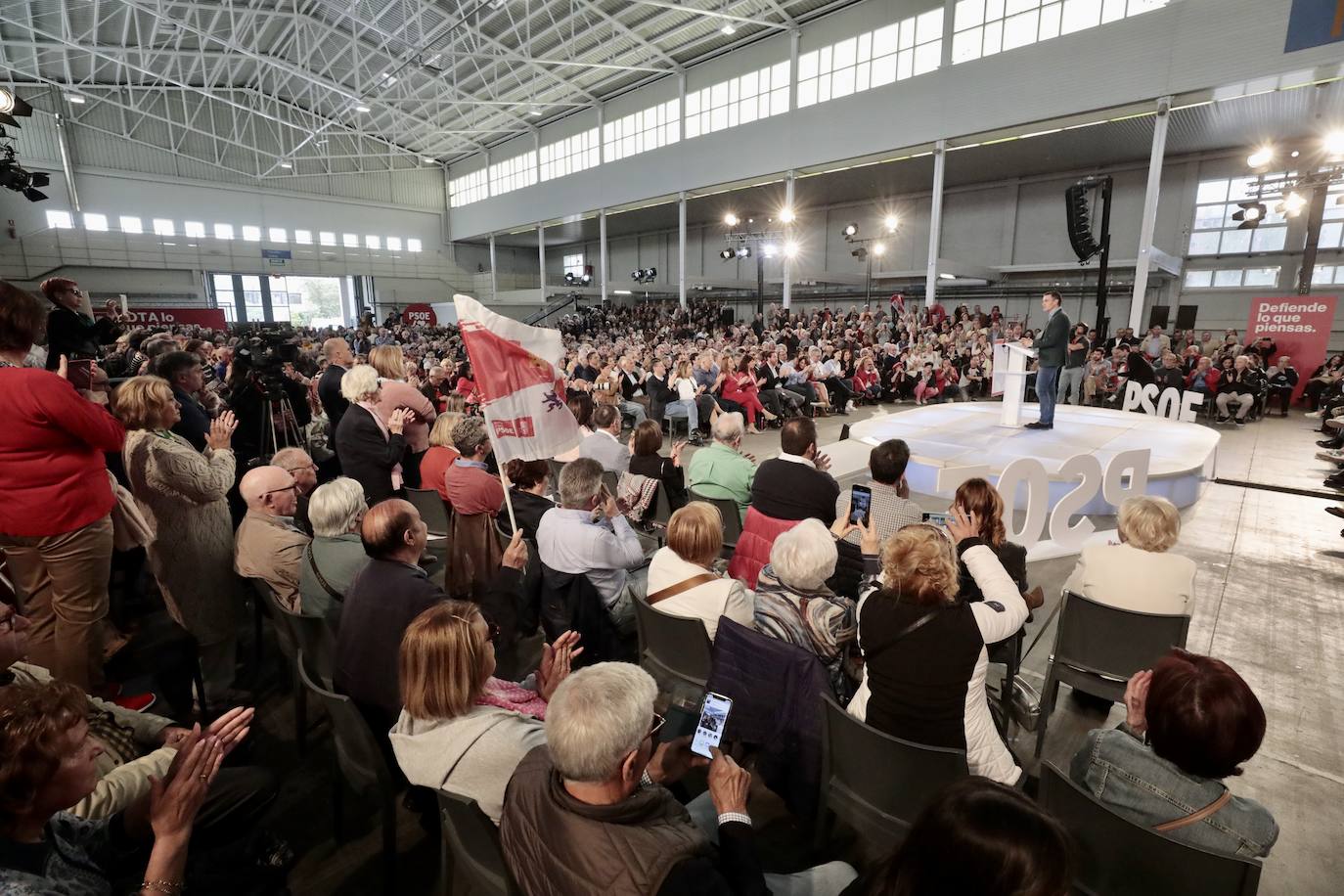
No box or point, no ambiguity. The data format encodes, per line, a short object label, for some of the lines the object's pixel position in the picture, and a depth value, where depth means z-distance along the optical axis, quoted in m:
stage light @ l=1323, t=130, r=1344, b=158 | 9.73
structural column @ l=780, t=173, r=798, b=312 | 16.50
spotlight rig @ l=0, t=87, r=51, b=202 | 6.43
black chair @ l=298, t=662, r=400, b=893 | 1.72
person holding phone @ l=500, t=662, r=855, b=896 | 1.05
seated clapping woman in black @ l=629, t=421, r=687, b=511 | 4.29
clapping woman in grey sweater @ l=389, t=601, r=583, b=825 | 1.43
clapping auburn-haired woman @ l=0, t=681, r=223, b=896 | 1.10
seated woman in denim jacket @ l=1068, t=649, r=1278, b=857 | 1.28
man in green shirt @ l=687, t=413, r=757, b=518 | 4.11
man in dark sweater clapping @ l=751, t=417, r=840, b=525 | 3.10
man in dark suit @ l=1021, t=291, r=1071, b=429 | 6.77
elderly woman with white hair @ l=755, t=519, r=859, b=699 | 2.04
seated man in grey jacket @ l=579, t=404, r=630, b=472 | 4.88
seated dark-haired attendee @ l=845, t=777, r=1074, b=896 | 0.82
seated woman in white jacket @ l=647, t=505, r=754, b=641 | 2.29
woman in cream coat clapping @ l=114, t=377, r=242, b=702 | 2.59
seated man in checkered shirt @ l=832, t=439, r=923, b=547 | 3.09
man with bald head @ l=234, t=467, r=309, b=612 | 2.65
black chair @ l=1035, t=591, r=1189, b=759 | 2.29
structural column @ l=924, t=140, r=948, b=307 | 14.32
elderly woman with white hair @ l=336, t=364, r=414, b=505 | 3.77
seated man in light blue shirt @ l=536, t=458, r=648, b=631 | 2.68
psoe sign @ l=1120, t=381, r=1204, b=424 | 8.61
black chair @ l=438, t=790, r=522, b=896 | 1.28
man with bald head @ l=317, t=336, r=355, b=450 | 5.39
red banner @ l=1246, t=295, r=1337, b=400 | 11.25
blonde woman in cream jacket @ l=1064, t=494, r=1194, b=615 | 2.48
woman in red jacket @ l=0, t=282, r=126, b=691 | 2.12
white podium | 7.20
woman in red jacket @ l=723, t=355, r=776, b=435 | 9.53
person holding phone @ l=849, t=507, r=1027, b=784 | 1.71
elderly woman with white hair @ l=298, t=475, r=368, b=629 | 2.46
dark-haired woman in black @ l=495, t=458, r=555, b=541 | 3.17
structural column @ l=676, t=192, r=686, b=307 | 19.01
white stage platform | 5.73
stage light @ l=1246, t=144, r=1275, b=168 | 10.30
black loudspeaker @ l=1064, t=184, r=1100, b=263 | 9.69
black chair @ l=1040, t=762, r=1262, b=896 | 1.15
